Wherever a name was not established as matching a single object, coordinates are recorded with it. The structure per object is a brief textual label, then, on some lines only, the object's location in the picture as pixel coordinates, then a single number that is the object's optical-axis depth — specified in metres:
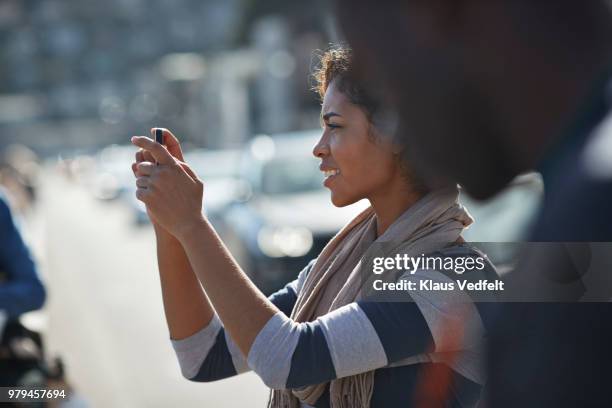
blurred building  102.94
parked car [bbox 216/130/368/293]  7.91
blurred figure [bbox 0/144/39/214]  24.10
